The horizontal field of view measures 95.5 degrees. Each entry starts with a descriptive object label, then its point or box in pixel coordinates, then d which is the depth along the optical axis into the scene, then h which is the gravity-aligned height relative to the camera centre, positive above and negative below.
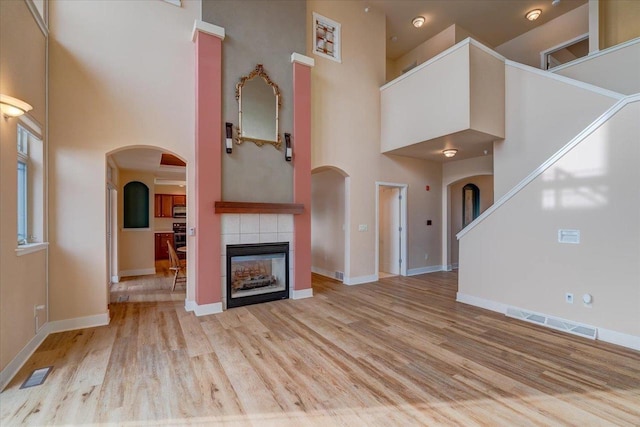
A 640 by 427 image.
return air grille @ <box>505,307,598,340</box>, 3.24 -1.34
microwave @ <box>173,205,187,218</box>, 9.97 +0.08
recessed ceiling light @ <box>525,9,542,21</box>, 6.05 +4.17
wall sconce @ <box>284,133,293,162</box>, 4.75 +1.07
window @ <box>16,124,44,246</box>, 3.15 +0.30
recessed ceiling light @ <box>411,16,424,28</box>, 6.41 +4.27
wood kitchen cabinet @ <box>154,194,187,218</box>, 9.72 +0.32
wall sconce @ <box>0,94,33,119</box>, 2.34 +0.90
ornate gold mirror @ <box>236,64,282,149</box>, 4.43 +1.64
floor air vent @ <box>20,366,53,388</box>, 2.36 -1.38
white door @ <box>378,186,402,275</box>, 6.73 -0.41
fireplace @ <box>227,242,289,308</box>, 4.37 -0.97
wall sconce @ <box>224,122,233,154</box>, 4.26 +1.10
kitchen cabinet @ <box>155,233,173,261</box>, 9.26 -1.04
